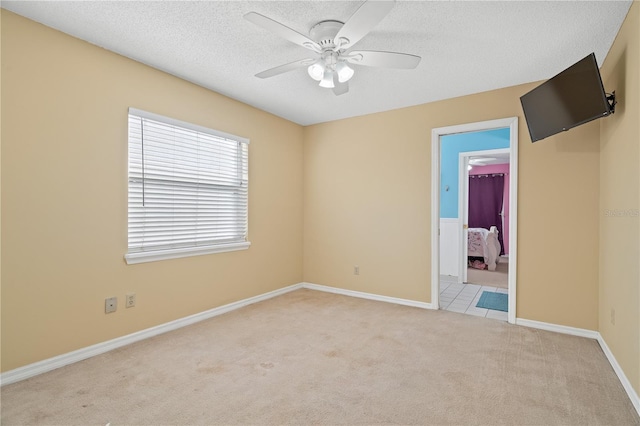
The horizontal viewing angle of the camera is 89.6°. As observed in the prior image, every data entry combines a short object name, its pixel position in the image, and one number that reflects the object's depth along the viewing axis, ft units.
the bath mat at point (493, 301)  12.70
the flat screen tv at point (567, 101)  7.04
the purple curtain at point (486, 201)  26.89
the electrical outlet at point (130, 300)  9.04
